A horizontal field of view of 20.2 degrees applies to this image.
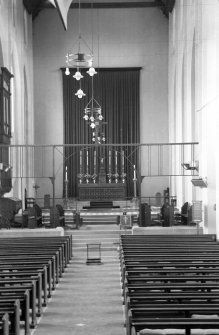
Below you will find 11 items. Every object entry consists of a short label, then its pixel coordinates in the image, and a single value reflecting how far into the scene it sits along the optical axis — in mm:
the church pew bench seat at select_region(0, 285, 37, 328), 7736
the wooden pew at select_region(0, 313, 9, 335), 6137
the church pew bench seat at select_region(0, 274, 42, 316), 8709
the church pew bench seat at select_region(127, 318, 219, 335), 5863
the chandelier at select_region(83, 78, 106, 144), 27938
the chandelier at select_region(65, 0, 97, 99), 32822
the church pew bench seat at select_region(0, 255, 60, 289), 11195
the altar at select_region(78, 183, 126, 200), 29125
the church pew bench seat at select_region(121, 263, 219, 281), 9625
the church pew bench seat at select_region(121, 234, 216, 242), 15383
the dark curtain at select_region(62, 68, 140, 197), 33719
